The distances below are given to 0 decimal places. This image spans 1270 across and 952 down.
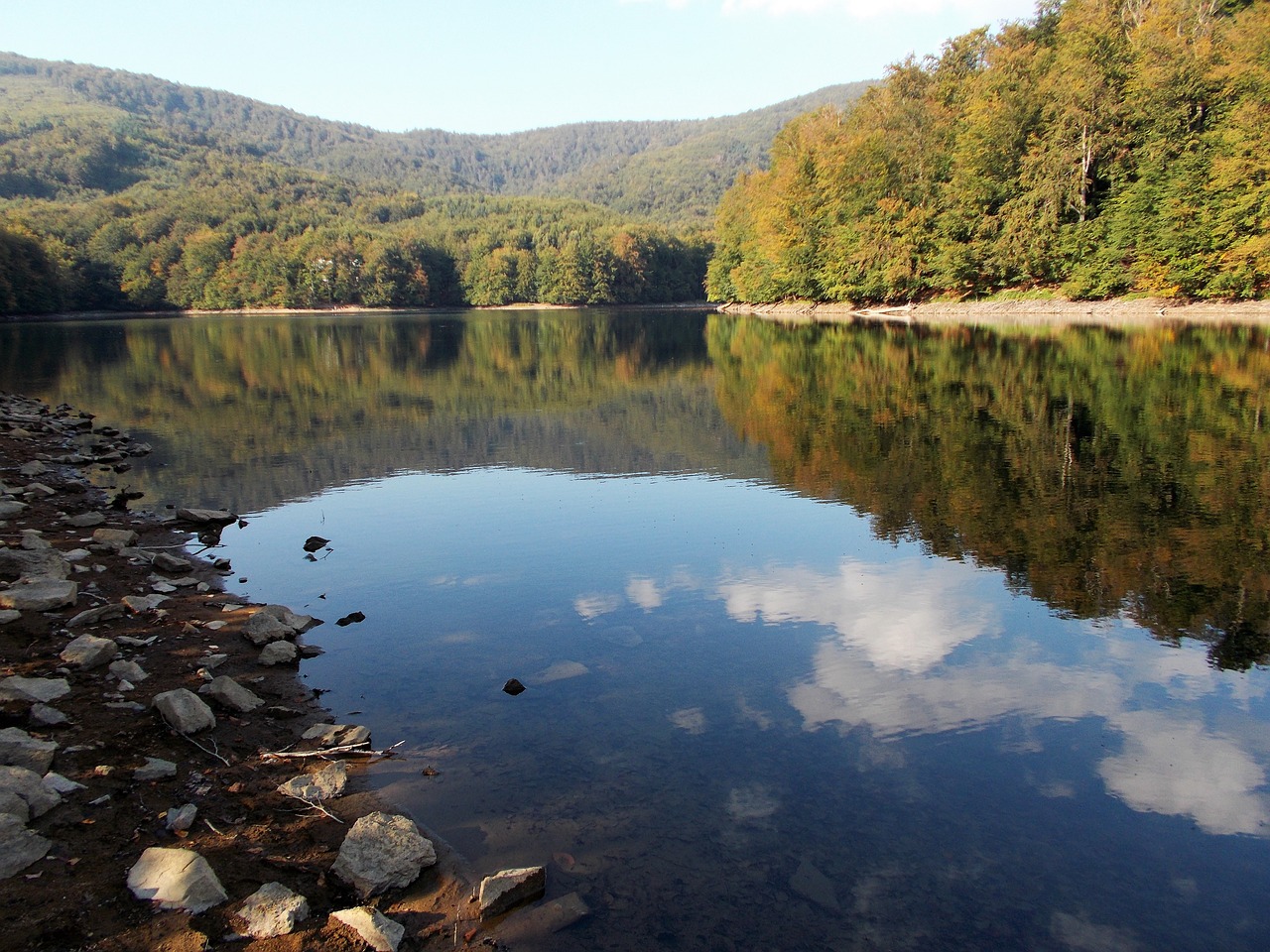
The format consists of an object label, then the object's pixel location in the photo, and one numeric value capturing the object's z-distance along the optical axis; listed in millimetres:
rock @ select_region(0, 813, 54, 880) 4250
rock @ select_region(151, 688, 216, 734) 6016
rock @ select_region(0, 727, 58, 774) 5113
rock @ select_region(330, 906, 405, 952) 4109
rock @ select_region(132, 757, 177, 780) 5371
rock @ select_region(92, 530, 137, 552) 10602
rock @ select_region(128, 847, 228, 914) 4230
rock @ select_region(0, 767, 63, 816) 4723
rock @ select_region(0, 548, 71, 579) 8422
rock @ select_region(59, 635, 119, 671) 6727
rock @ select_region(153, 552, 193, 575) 10188
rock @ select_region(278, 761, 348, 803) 5490
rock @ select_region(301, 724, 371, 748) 6238
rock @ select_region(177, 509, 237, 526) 12930
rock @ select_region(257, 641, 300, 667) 7695
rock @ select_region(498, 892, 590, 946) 4375
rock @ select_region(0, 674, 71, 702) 5941
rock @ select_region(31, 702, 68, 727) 5730
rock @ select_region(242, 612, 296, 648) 8078
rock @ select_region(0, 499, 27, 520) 11047
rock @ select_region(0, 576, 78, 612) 7588
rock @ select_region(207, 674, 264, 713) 6605
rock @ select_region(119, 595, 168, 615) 8419
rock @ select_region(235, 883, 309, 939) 4145
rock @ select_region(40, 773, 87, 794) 4965
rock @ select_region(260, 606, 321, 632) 8477
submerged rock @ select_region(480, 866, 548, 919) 4520
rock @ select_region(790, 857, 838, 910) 4719
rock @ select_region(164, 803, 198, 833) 4910
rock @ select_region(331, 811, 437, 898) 4629
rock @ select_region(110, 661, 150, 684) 6746
